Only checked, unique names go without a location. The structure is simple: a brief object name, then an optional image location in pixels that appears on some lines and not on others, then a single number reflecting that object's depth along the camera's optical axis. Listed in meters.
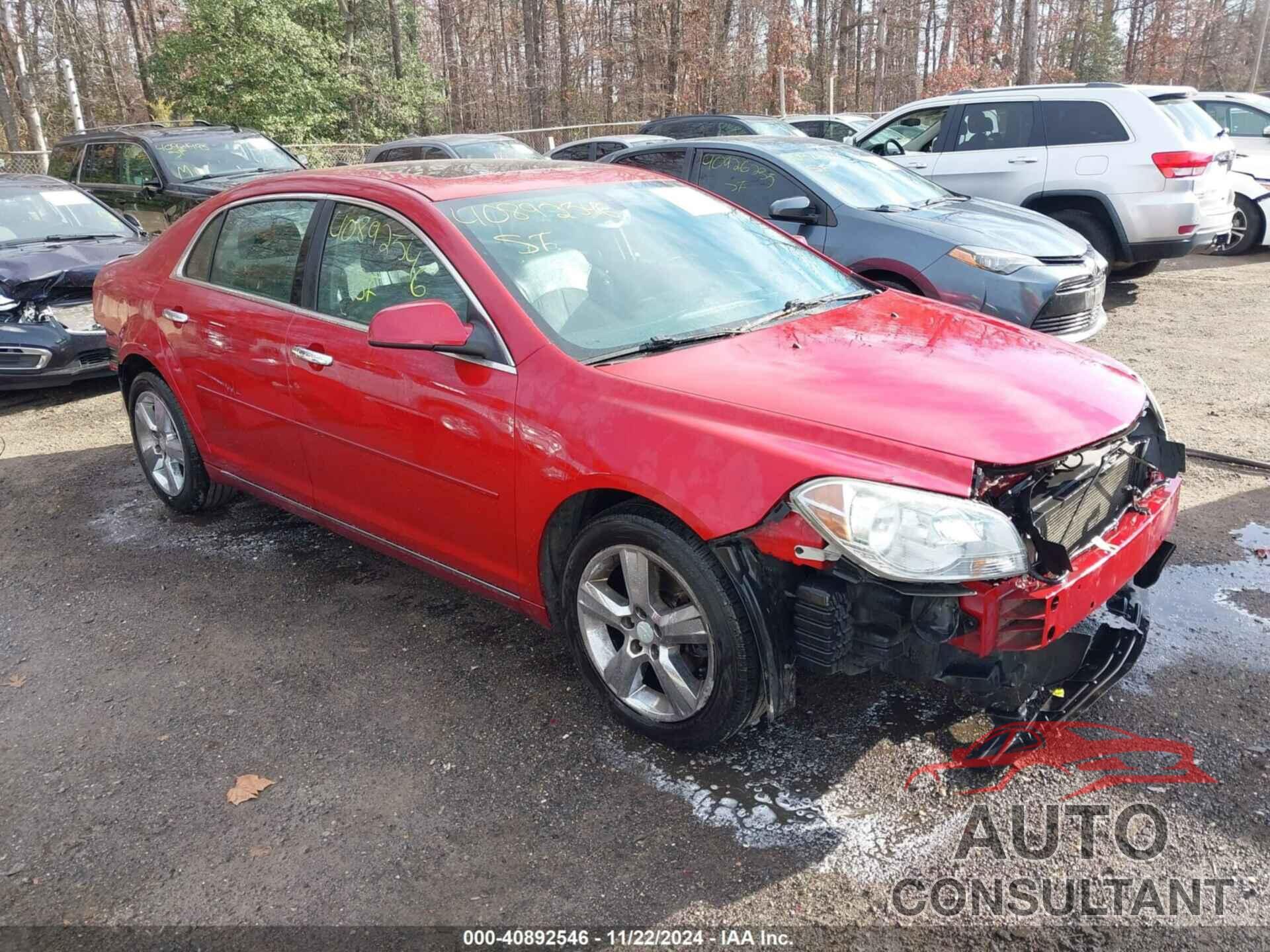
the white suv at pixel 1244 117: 11.77
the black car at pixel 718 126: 12.94
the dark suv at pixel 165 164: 11.03
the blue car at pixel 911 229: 6.52
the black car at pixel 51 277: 7.25
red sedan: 2.56
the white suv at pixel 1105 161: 8.95
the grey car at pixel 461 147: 13.34
